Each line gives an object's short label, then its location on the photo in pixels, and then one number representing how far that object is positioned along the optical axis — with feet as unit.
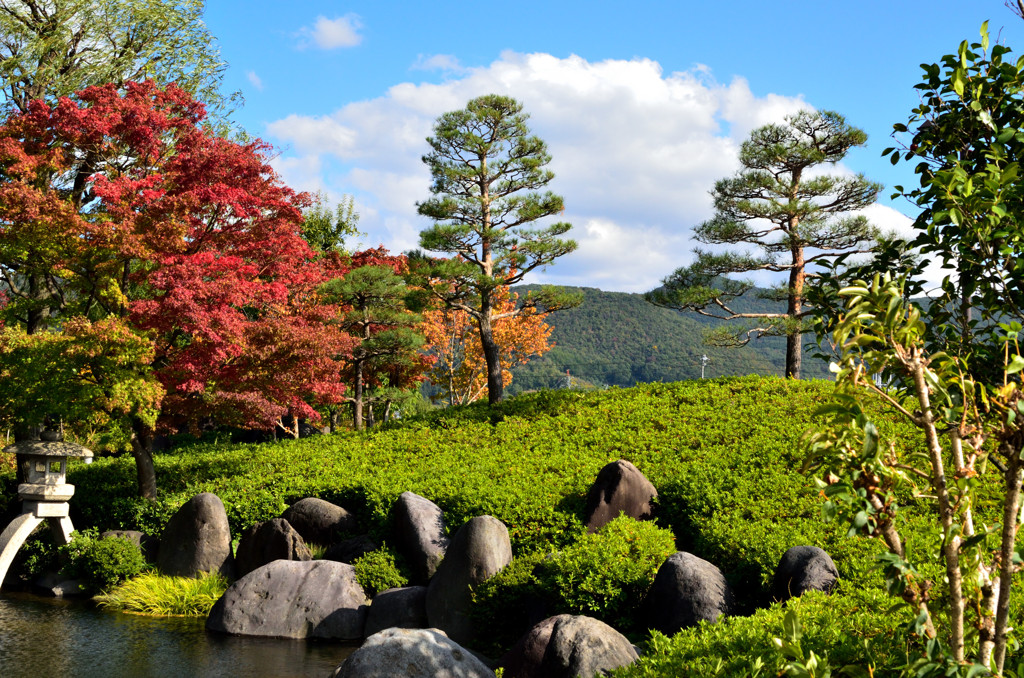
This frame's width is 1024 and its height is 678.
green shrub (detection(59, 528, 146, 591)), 36.40
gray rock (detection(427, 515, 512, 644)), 28.17
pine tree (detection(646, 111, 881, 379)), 56.65
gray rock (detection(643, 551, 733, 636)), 23.41
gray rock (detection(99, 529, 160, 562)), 38.68
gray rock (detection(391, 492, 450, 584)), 32.65
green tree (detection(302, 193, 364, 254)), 82.12
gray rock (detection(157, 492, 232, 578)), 35.96
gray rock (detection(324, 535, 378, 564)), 35.25
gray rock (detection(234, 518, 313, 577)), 34.81
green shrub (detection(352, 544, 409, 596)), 32.35
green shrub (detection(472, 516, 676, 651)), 25.32
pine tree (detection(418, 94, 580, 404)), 59.62
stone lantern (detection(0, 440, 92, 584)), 36.81
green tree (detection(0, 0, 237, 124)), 51.57
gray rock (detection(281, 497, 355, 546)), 37.63
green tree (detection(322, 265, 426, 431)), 61.00
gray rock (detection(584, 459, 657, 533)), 31.19
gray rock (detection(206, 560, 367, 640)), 30.45
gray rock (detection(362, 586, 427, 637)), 29.35
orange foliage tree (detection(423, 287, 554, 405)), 95.30
